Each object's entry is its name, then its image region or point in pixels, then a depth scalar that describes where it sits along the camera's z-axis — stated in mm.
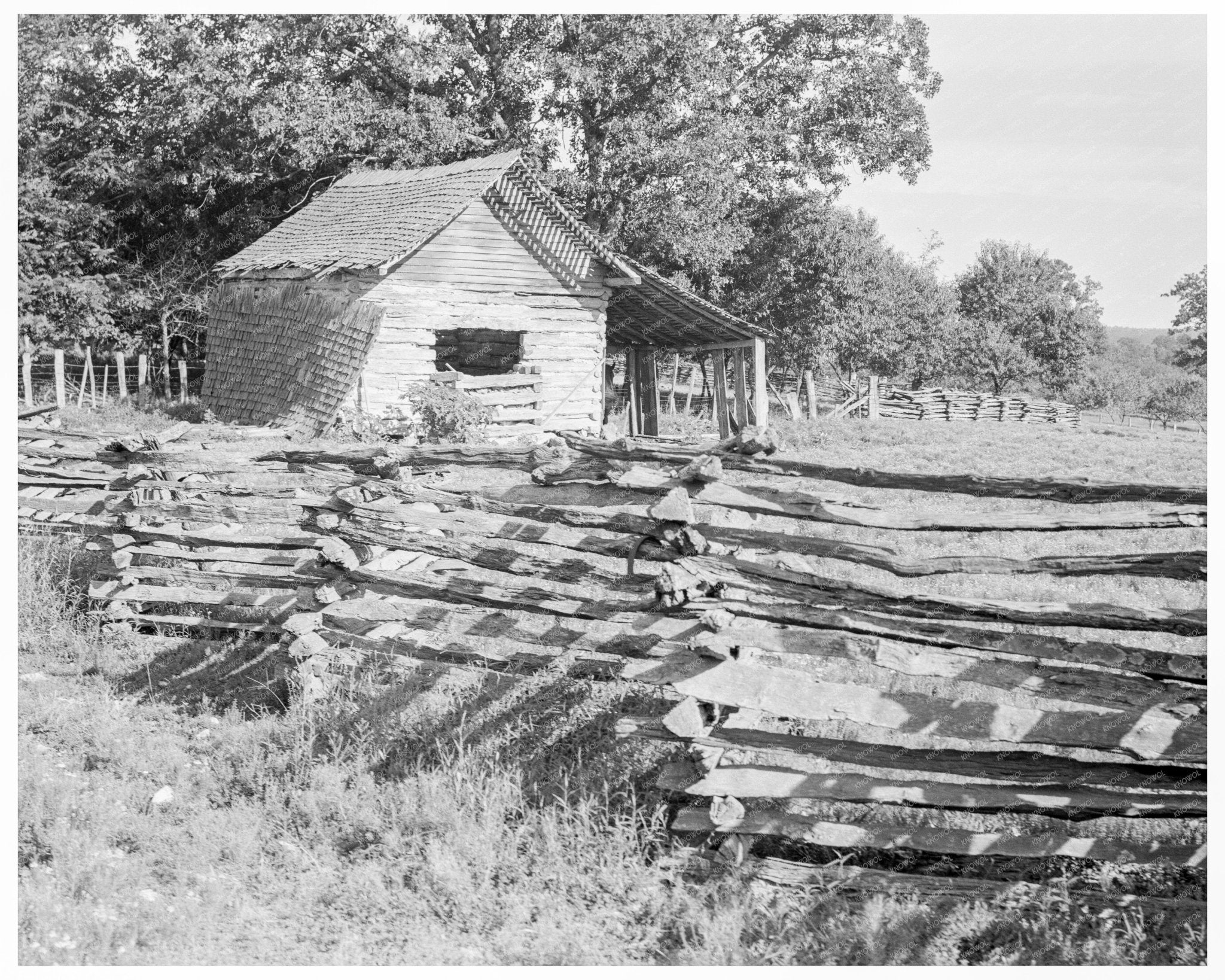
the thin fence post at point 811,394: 32469
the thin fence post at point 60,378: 22781
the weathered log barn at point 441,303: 16469
